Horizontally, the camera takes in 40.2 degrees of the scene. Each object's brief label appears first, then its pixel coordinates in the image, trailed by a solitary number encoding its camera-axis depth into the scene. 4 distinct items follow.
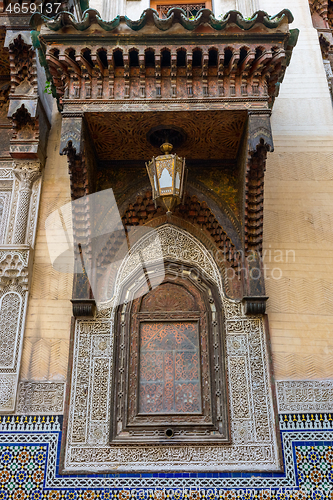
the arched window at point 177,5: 6.37
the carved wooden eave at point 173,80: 4.30
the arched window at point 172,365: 4.31
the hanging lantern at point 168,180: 4.29
